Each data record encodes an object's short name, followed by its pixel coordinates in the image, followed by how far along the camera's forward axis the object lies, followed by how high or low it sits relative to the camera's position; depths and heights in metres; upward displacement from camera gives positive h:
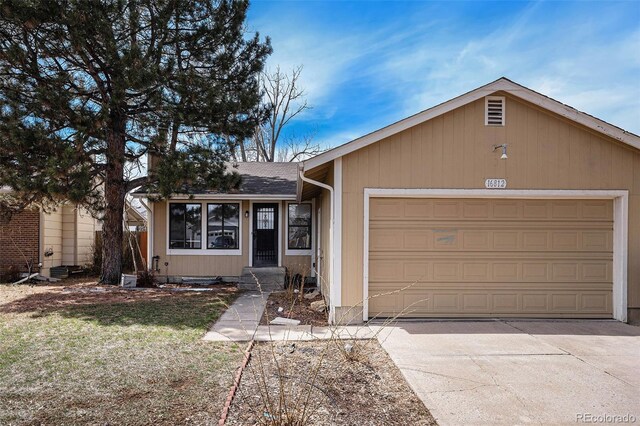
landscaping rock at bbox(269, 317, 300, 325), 6.87 -1.77
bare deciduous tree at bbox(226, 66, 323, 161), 25.98 +6.03
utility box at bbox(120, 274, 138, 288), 10.73 -1.70
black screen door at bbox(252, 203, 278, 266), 12.25 -0.49
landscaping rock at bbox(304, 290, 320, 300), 9.55 -1.85
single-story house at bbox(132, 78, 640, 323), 6.82 +0.12
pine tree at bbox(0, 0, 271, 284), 9.03 +3.02
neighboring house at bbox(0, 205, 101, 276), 12.59 -0.78
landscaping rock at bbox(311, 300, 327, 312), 7.93 -1.77
